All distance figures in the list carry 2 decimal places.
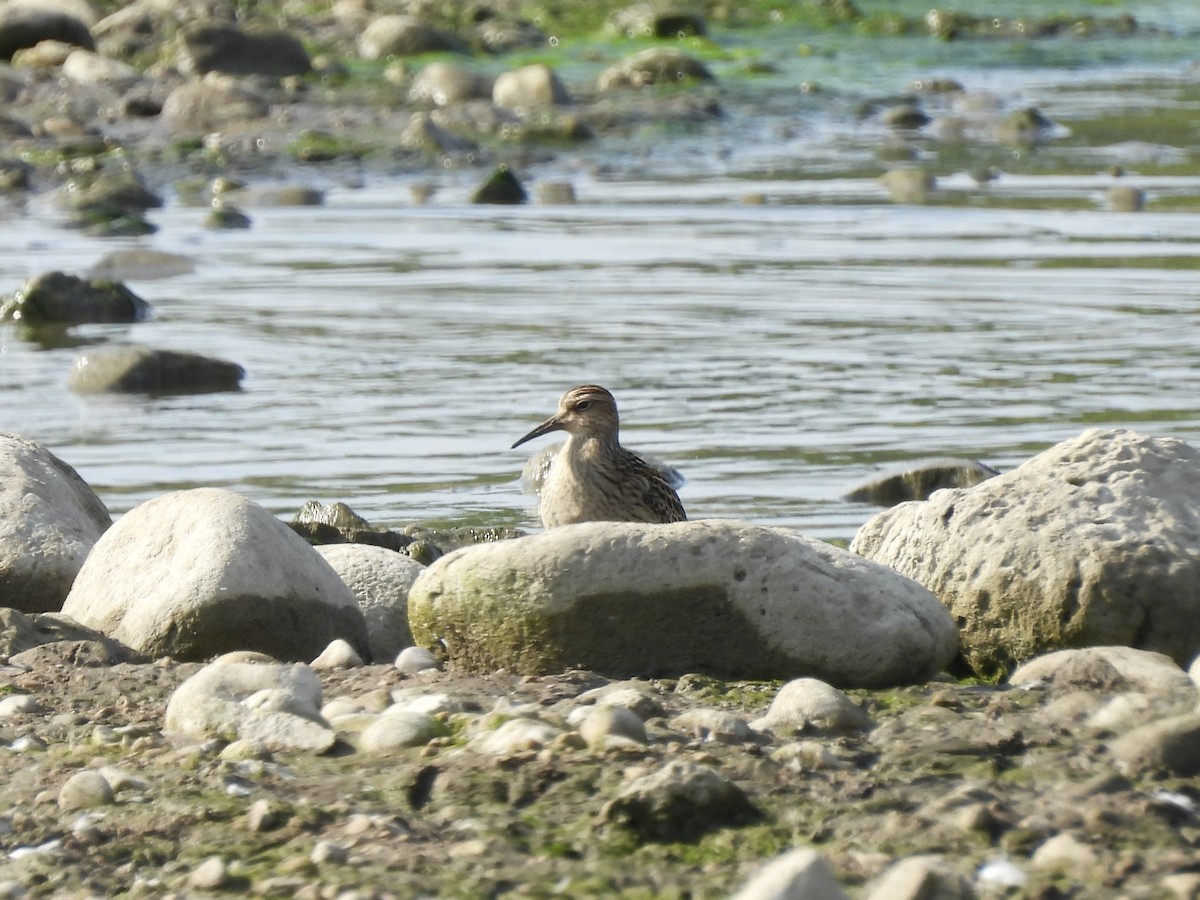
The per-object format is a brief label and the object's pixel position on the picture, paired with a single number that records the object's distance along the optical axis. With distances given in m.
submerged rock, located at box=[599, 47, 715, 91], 48.37
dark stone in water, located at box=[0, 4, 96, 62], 50.16
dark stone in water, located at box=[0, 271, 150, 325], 25.75
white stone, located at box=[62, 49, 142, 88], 46.59
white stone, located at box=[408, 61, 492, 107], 45.50
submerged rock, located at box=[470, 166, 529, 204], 34.81
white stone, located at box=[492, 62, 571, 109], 45.25
